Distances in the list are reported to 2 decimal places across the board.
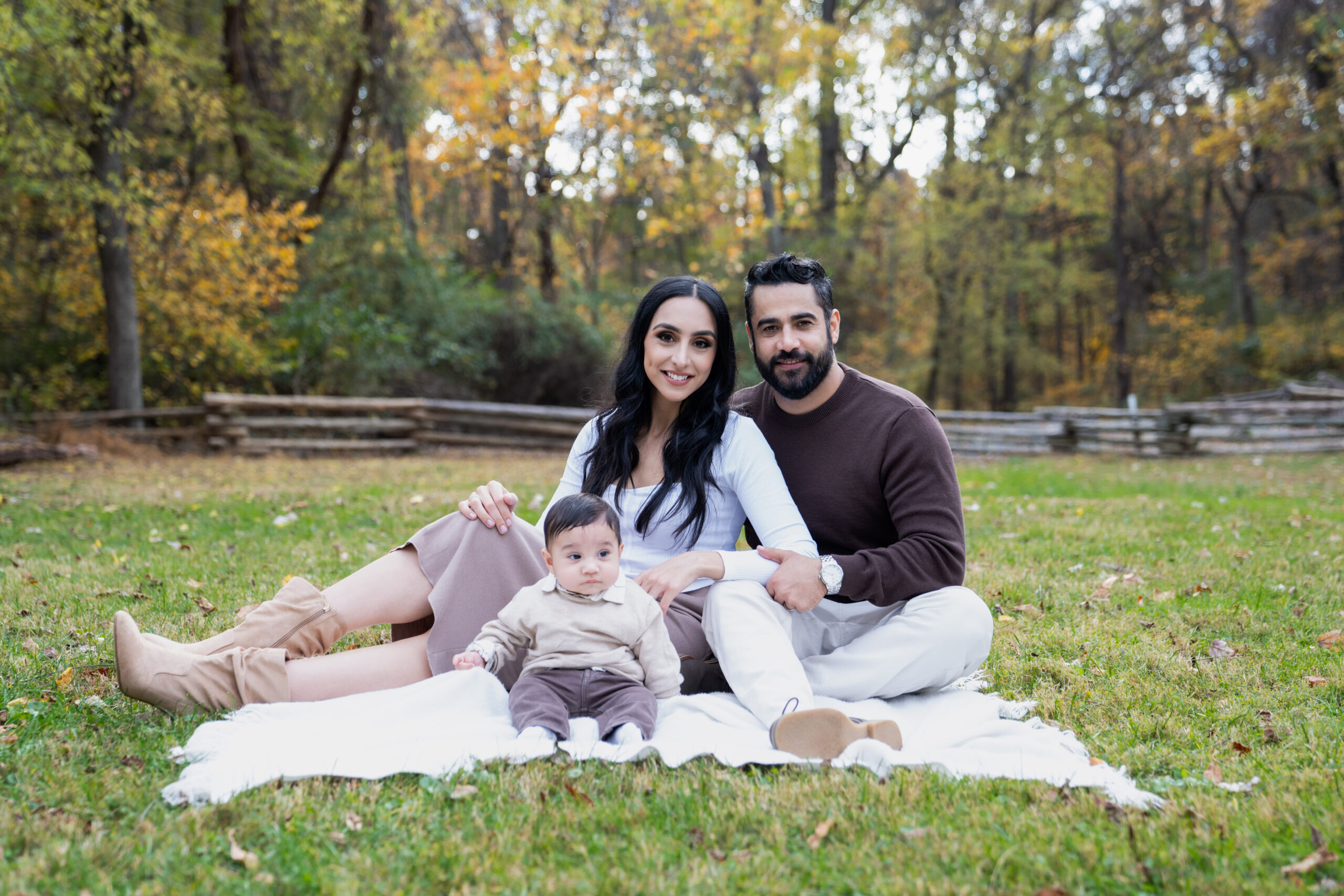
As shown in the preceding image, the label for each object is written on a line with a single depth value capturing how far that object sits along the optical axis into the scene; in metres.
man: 2.98
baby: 2.83
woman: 2.95
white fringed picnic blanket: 2.46
